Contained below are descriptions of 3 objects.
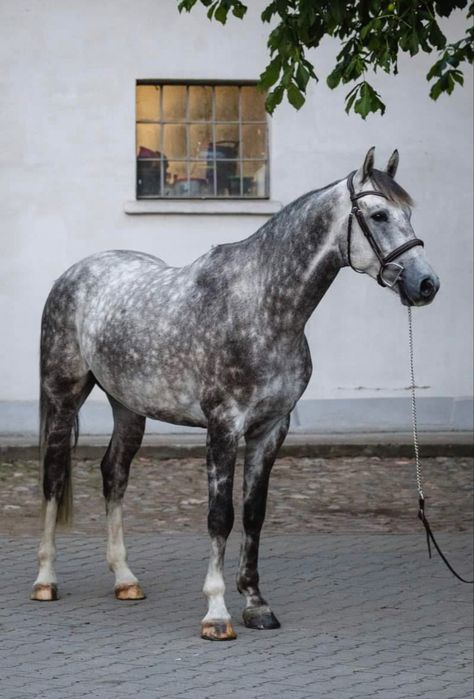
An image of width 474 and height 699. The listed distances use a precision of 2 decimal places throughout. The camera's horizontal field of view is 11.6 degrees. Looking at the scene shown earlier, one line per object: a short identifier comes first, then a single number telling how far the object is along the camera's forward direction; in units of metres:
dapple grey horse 11.31
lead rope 11.58
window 23.90
